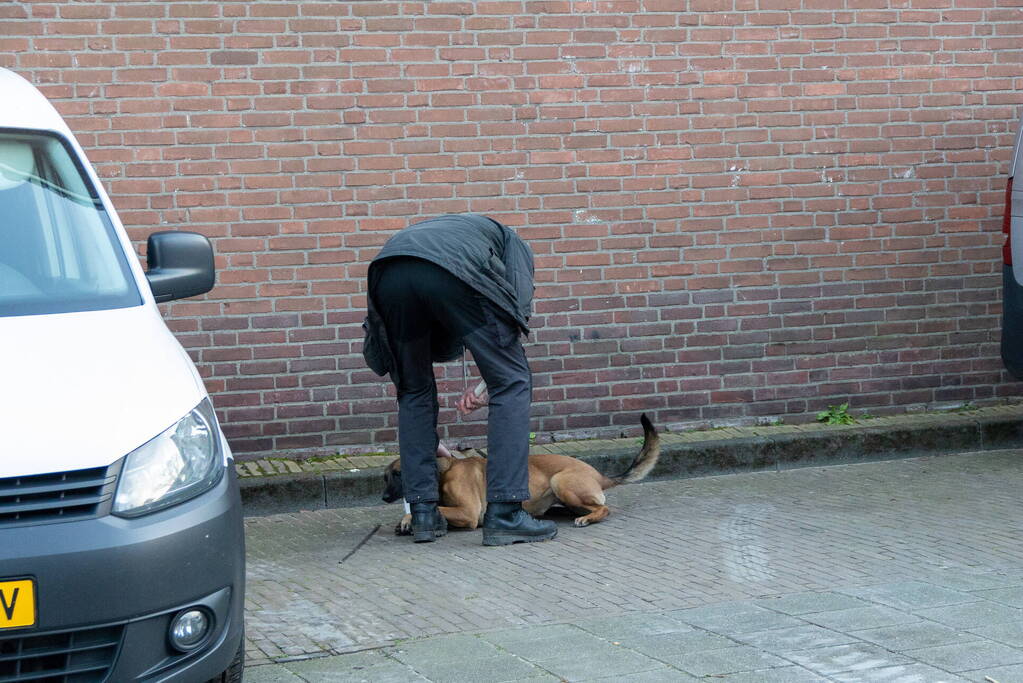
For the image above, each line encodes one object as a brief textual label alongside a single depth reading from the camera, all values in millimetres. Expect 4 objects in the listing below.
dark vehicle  7688
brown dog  6645
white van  3293
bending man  6156
